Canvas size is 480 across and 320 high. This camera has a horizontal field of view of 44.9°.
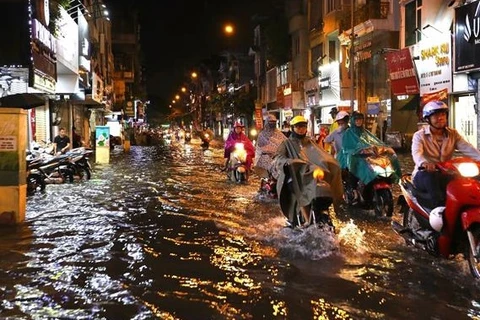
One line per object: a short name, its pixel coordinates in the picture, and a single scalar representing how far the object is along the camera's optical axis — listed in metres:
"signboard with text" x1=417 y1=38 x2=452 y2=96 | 19.55
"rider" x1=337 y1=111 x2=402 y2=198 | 9.85
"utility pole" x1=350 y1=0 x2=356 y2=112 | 24.40
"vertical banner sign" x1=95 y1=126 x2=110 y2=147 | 24.50
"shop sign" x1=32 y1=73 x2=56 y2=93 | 15.52
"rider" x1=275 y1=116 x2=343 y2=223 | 7.37
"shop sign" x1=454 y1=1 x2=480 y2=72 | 16.81
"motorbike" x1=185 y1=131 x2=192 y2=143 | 57.69
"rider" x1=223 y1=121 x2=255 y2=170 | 15.52
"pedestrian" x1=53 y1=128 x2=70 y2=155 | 18.55
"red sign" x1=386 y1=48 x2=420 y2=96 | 21.97
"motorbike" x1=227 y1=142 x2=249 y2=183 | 15.52
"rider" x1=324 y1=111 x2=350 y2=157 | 11.31
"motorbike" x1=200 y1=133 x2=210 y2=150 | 37.38
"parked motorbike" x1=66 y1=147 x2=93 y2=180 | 16.37
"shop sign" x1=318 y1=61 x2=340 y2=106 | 31.45
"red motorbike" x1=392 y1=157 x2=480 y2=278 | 5.53
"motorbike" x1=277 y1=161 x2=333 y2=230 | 7.19
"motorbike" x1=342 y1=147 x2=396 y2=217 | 9.68
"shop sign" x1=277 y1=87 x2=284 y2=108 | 43.33
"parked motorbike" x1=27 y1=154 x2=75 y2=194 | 13.91
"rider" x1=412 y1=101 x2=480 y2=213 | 6.16
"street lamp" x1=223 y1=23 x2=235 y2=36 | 44.01
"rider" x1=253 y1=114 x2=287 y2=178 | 11.22
